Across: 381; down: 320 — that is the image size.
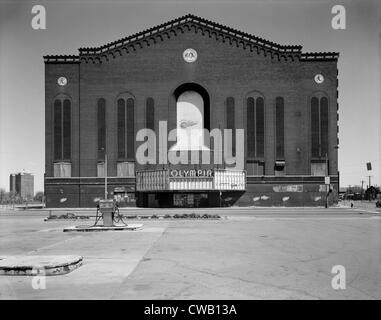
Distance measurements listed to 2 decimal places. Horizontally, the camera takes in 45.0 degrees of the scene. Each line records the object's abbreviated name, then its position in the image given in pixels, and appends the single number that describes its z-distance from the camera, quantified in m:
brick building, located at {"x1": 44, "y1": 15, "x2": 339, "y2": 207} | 67.25
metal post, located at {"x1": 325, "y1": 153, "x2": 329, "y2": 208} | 66.44
